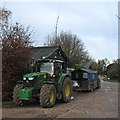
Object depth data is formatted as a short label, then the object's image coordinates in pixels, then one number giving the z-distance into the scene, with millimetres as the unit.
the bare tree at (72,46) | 31312
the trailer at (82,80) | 15795
